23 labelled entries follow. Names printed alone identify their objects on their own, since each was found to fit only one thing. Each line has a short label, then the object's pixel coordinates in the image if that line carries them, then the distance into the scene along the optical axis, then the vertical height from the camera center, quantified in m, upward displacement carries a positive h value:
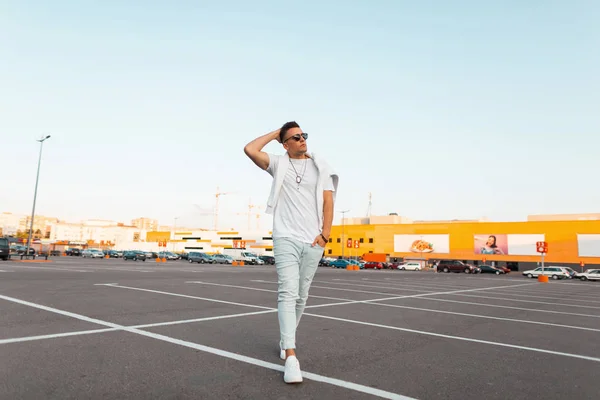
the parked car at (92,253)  58.16 -1.45
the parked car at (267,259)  59.27 -1.42
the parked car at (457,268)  51.25 -1.49
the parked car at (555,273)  40.12 -1.32
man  3.47 +0.35
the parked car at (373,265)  59.34 -1.76
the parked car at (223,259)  55.69 -1.53
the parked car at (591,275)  35.24 -1.29
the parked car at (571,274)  41.79 -1.46
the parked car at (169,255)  64.61 -1.48
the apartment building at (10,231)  155.12 +3.45
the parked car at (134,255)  55.38 -1.44
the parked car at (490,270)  50.34 -1.58
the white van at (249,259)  55.62 -1.41
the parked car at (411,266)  56.31 -1.66
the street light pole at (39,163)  35.28 +6.67
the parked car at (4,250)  32.56 -0.78
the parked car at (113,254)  69.00 -1.73
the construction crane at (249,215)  173.12 +13.90
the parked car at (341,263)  57.62 -1.60
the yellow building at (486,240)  63.75 +2.69
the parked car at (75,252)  64.64 -1.50
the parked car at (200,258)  54.66 -1.50
